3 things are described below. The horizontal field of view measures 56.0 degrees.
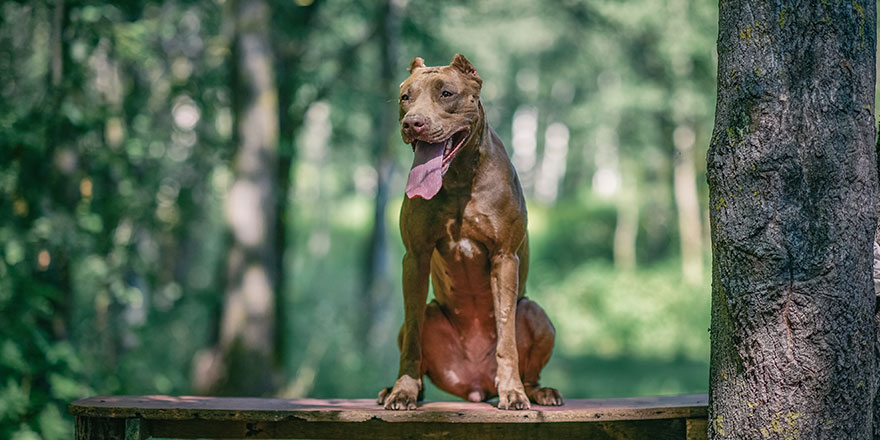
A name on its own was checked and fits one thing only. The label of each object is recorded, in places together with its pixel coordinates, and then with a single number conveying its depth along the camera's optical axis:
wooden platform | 3.60
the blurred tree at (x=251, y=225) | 8.38
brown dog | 3.69
